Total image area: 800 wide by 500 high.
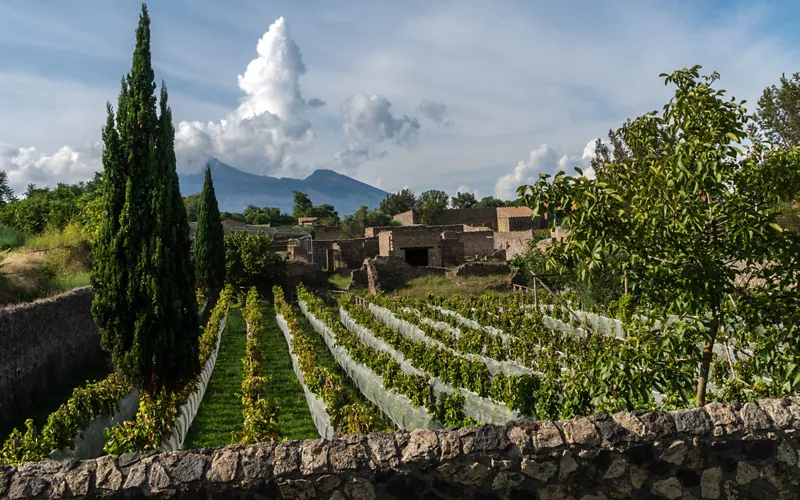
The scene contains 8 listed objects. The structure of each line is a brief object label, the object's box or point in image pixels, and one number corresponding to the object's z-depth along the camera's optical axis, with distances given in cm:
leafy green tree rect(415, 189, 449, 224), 6162
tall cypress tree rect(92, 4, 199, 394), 1070
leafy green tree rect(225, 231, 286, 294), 3059
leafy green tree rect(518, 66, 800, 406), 479
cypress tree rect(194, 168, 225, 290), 2892
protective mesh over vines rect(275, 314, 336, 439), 901
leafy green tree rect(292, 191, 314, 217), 9512
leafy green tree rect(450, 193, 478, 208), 9606
